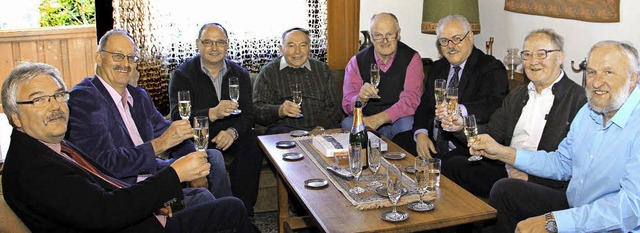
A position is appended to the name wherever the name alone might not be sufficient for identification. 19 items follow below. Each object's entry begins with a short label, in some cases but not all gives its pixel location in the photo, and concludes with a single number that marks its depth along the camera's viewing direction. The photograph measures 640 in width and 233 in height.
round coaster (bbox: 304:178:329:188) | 2.79
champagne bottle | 3.01
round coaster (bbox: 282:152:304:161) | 3.21
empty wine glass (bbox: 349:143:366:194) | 2.65
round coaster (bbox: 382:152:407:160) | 3.17
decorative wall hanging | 3.80
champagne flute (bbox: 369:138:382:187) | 2.77
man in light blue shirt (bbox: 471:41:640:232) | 2.35
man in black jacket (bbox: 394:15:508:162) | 3.75
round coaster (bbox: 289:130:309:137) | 3.67
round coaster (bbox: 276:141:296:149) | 3.45
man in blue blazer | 2.97
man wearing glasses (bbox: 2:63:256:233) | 2.15
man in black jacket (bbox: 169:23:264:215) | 3.92
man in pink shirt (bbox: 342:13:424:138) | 4.26
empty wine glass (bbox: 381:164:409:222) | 2.39
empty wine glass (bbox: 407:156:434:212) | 2.50
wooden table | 2.37
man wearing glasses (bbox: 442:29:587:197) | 3.11
